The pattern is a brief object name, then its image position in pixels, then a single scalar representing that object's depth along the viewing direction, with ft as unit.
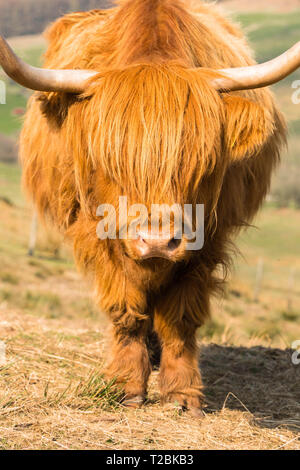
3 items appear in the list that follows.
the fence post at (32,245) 46.17
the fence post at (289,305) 54.33
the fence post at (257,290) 56.62
